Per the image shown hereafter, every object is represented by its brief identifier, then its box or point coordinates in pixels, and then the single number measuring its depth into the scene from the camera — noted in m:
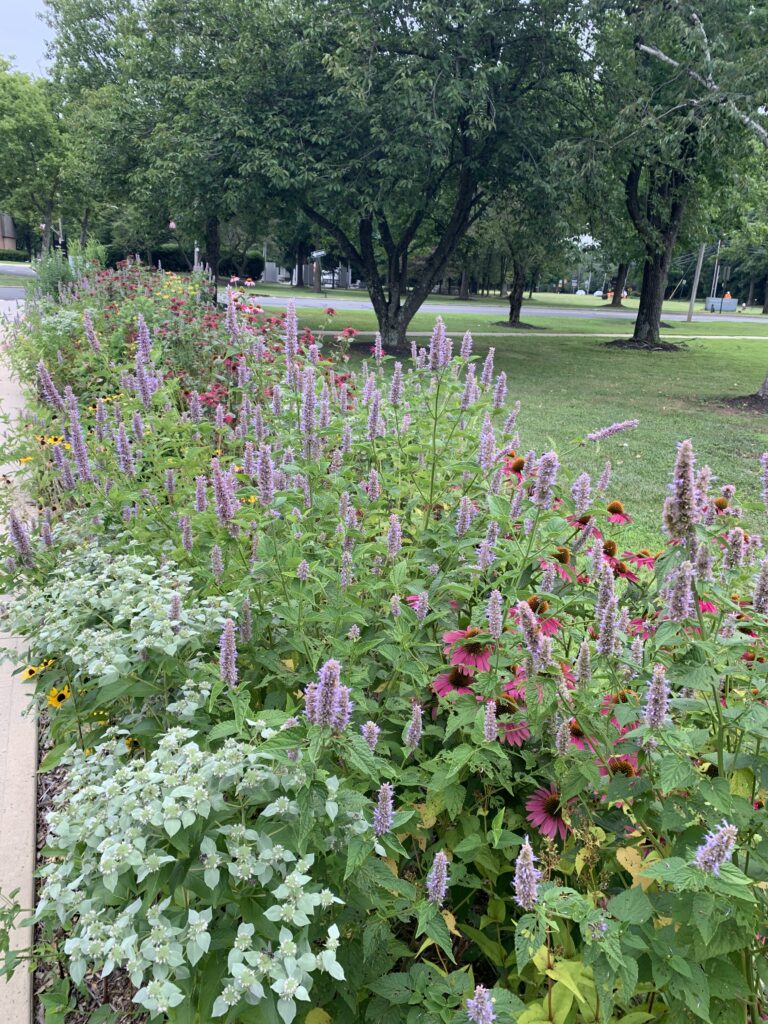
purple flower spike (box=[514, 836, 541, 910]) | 1.37
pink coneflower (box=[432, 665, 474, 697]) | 1.99
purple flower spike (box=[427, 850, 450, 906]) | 1.55
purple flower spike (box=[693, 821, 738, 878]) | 1.27
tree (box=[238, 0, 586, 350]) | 13.62
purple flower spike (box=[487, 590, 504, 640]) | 1.74
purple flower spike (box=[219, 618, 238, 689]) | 1.74
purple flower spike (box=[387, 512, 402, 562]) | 2.22
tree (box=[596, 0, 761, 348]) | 12.34
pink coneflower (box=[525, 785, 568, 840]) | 1.85
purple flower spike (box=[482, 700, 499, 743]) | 1.64
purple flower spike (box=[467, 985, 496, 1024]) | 1.36
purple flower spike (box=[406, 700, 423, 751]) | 1.79
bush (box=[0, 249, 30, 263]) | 56.75
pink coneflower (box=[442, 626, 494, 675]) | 1.95
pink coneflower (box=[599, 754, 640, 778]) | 1.75
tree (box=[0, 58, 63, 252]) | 35.57
